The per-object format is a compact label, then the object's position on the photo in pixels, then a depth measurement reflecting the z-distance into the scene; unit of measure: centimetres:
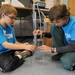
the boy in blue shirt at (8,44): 120
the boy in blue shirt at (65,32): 122
